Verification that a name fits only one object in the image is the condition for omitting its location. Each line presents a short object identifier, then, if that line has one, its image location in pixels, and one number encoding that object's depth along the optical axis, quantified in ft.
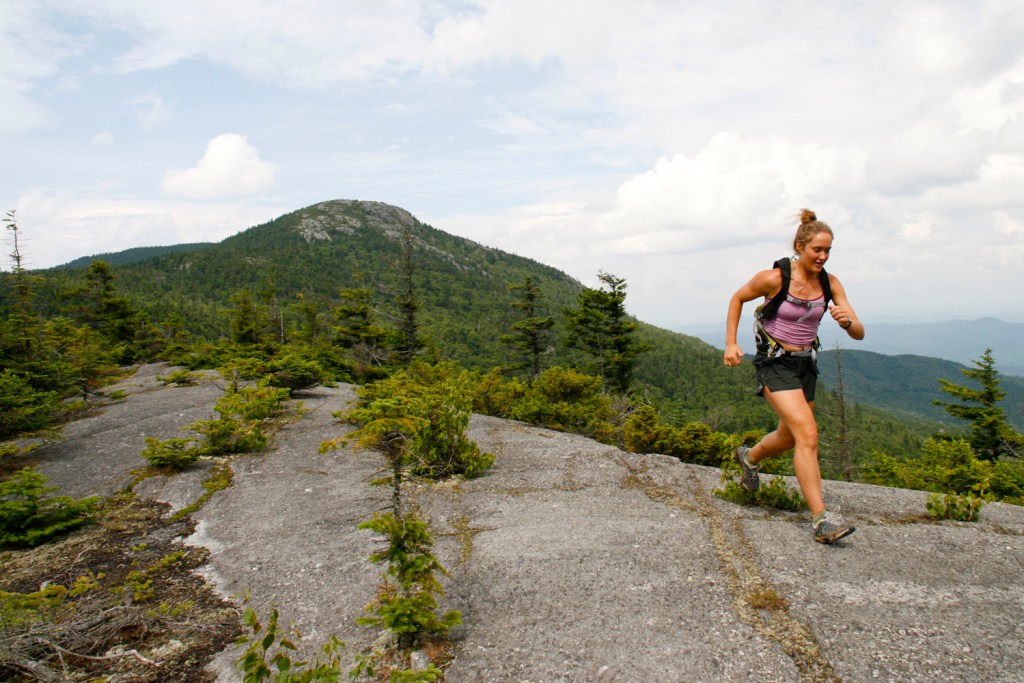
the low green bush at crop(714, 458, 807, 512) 14.71
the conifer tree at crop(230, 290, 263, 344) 103.55
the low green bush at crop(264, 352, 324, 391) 41.19
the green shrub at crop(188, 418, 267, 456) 24.12
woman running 12.32
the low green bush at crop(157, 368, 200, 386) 48.08
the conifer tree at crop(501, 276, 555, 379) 89.92
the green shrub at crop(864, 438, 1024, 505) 31.04
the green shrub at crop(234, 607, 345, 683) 6.70
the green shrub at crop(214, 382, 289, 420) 26.12
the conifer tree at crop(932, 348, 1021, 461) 67.10
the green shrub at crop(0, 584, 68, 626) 9.33
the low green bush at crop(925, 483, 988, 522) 13.46
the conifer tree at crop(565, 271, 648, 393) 88.74
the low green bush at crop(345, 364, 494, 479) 18.94
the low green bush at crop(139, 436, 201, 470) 21.65
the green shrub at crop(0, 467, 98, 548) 15.17
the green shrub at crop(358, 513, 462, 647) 9.01
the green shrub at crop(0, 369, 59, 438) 27.04
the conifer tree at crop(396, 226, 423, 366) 88.48
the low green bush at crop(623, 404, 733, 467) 30.89
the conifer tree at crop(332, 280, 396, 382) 83.09
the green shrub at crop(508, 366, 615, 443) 36.52
